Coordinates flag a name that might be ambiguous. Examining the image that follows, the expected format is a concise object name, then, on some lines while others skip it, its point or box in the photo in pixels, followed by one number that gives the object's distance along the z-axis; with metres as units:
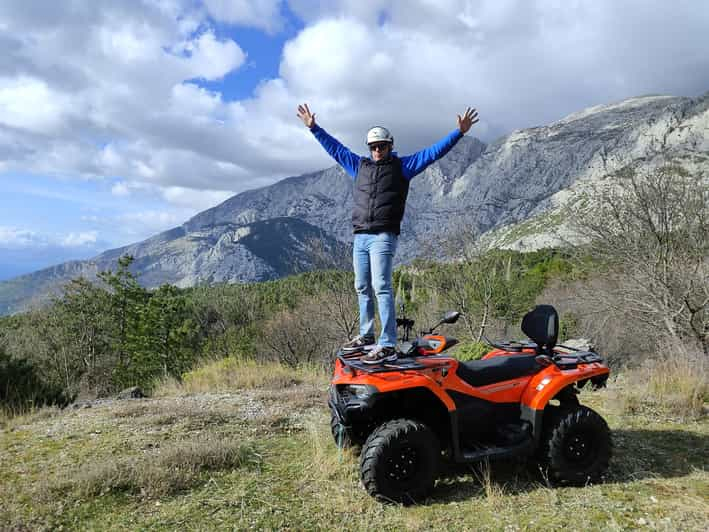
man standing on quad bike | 4.38
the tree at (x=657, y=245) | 10.50
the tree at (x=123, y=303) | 34.09
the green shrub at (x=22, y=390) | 6.75
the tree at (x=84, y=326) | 30.80
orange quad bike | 3.57
